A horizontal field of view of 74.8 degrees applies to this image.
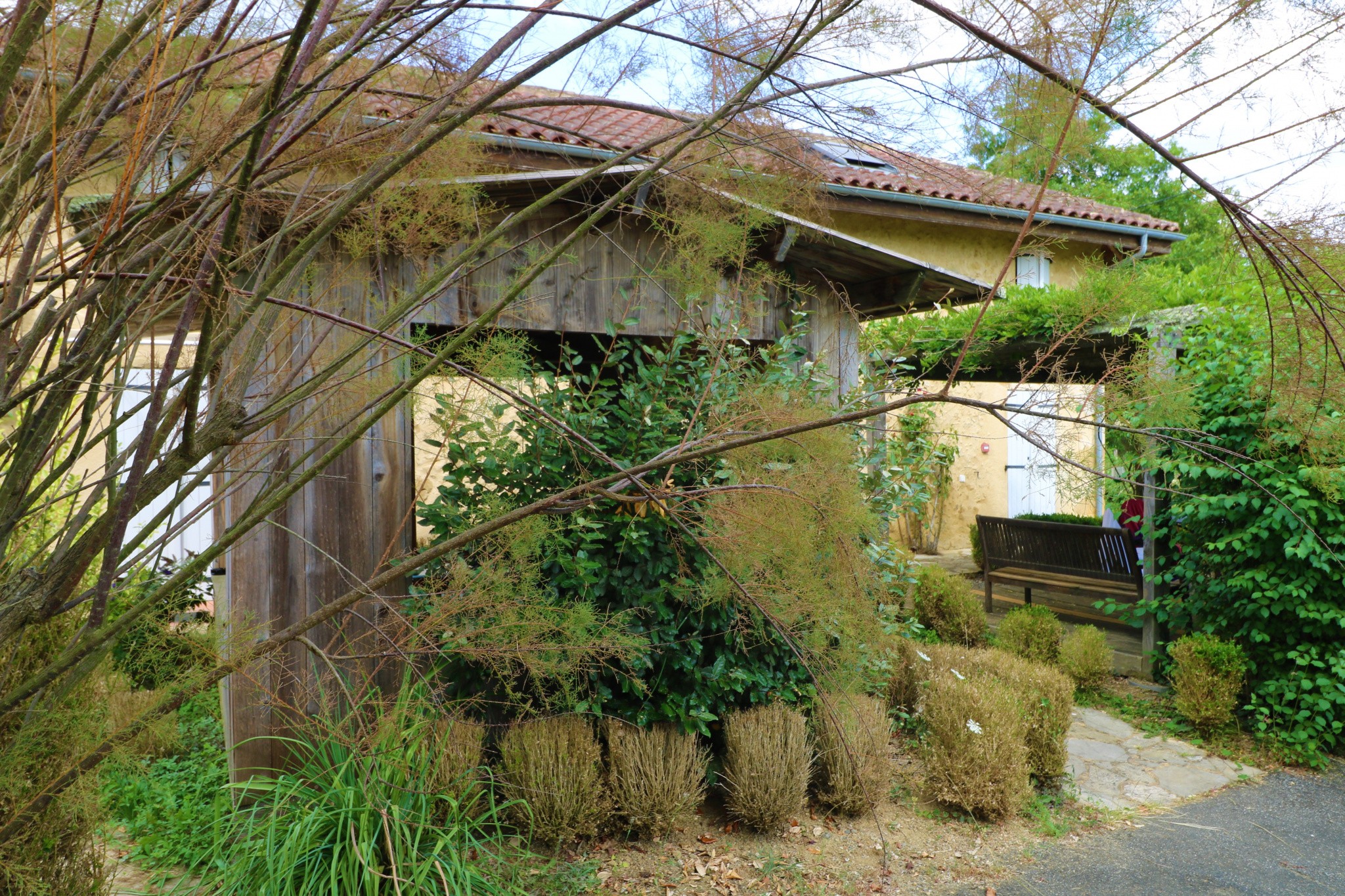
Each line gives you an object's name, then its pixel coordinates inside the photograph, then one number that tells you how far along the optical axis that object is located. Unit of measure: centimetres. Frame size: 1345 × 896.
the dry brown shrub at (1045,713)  432
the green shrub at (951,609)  689
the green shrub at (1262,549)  475
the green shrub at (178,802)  339
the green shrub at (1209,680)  506
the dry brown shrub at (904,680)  515
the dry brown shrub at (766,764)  370
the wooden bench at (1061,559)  672
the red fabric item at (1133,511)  701
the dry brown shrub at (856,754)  379
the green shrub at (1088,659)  599
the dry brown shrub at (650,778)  356
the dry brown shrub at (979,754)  400
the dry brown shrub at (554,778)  339
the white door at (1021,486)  1309
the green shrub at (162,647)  232
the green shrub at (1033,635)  623
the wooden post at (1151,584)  593
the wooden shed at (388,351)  328
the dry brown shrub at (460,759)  314
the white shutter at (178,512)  671
